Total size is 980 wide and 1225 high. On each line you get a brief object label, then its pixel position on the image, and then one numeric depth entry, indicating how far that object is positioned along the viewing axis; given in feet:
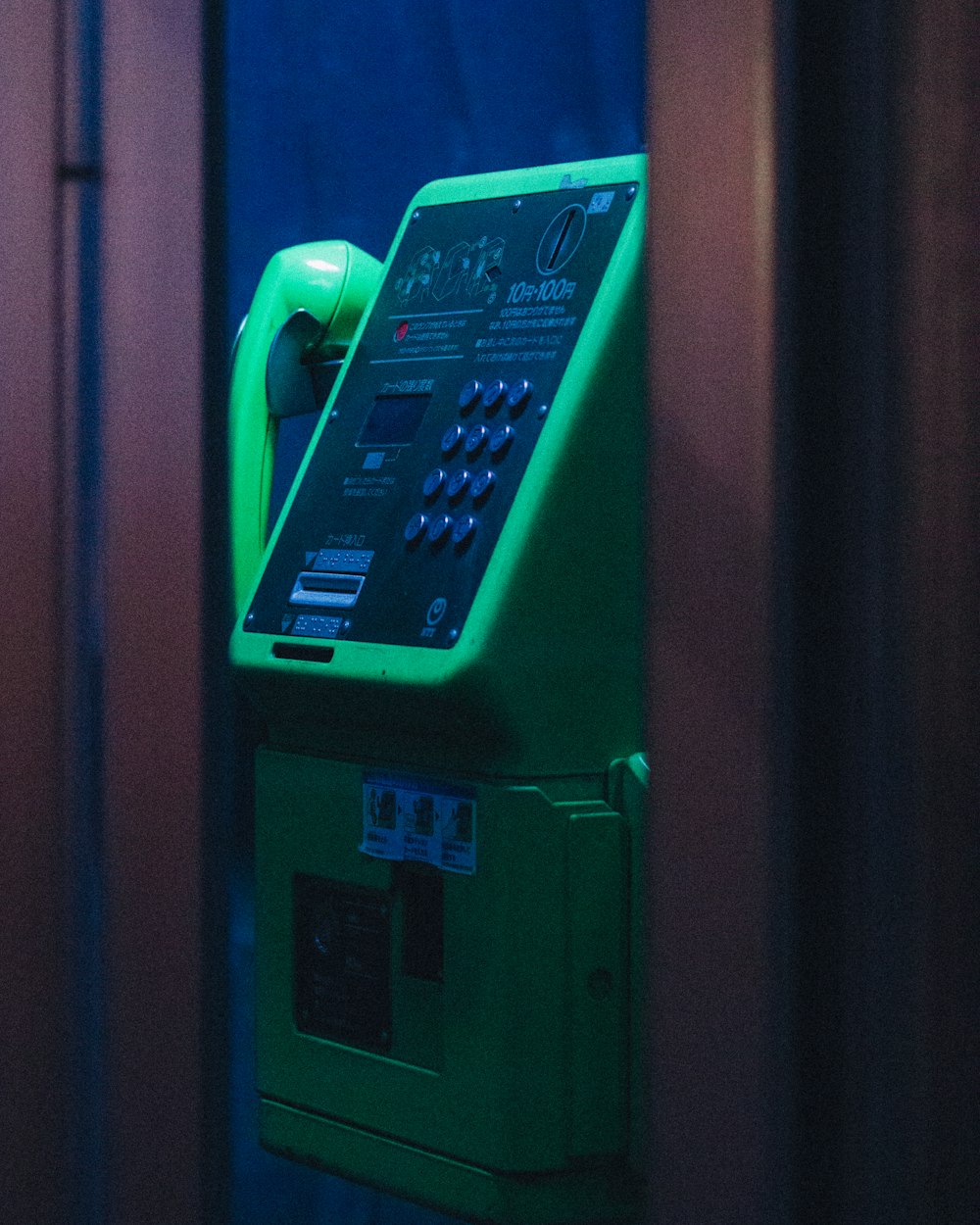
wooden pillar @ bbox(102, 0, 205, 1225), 3.95
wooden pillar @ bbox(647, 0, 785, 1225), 3.43
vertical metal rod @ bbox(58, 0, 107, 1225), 3.97
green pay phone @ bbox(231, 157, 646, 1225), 4.62
